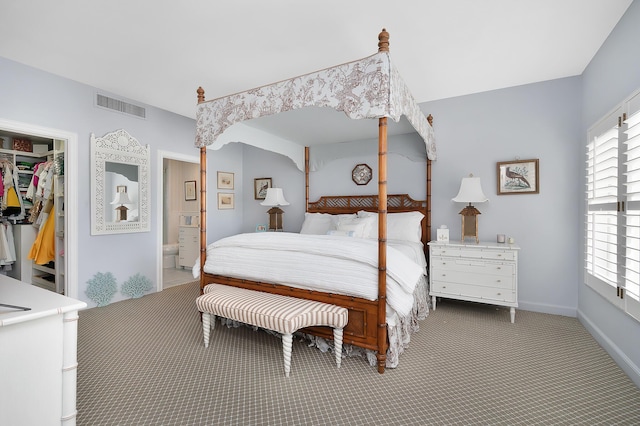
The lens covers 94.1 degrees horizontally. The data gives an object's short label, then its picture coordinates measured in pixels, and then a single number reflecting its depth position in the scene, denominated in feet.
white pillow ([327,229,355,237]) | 12.94
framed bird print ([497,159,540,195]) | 11.89
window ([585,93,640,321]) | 6.95
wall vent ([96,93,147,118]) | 12.71
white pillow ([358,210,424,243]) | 13.00
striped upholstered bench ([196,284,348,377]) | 7.20
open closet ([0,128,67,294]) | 12.95
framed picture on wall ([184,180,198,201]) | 22.26
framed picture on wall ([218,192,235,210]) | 18.80
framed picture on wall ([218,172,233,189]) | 18.75
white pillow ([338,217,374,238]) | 13.41
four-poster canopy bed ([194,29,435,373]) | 6.98
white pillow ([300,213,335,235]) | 15.53
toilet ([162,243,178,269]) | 20.62
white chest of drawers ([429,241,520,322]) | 10.55
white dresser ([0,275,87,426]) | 3.99
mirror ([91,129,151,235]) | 12.66
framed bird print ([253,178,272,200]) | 19.45
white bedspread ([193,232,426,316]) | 7.66
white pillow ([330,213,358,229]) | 14.69
